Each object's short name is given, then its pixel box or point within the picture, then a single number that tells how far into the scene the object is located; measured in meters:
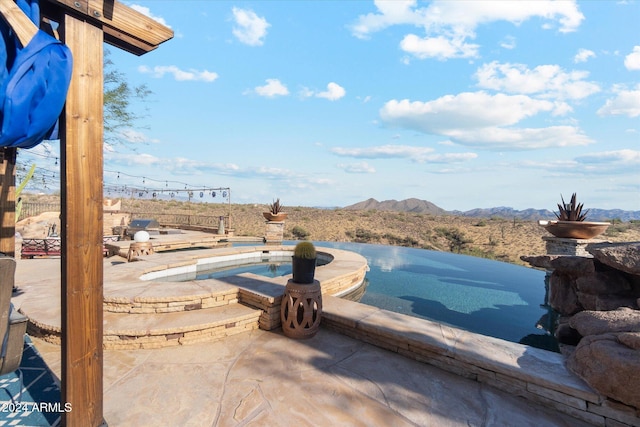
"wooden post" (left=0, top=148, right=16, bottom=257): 3.29
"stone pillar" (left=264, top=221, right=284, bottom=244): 12.52
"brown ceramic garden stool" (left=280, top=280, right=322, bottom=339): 3.78
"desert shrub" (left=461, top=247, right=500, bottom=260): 14.22
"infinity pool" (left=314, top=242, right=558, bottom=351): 4.82
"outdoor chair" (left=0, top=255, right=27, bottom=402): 1.69
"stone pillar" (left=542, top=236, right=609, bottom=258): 5.96
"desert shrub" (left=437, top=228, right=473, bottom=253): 17.66
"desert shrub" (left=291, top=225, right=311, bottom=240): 17.41
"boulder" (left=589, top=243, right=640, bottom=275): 3.33
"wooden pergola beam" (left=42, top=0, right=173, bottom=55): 1.81
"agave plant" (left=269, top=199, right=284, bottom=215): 12.52
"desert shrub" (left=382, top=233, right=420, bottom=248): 18.63
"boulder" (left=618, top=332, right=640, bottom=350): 2.37
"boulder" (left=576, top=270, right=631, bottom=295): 4.01
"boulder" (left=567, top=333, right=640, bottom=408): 2.29
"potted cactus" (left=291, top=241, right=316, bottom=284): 3.79
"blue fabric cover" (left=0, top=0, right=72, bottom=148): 1.51
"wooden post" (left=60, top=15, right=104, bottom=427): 1.81
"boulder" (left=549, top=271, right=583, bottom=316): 4.66
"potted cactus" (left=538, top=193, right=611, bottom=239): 5.90
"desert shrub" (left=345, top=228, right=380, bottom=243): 19.27
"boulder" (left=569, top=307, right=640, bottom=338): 2.75
